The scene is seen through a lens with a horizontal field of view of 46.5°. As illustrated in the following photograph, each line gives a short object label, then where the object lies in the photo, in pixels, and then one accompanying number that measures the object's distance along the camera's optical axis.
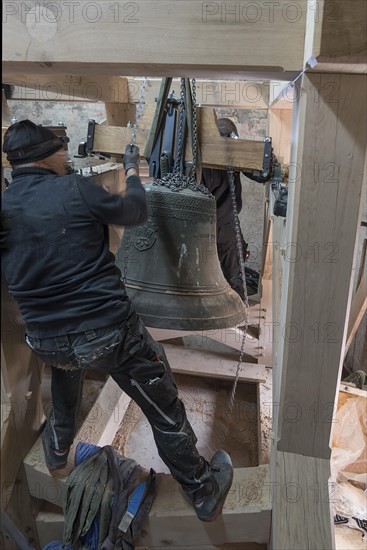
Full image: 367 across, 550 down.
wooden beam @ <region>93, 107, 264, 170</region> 1.41
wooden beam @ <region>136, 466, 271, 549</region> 1.33
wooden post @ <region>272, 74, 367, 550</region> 0.93
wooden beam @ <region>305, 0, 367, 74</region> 0.78
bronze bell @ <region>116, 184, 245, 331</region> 1.34
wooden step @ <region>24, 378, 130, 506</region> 1.40
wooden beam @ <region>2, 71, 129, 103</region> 1.38
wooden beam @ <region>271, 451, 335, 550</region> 1.17
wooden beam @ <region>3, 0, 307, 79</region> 0.89
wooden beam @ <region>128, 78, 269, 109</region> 2.20
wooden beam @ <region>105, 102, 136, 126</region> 2.25
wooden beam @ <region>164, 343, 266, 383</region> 2.47
